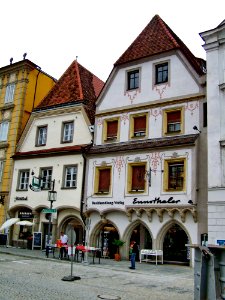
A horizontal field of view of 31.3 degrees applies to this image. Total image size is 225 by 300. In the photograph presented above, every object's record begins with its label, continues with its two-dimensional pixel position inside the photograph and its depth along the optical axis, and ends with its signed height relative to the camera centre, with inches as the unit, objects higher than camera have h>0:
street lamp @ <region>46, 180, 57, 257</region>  1017.5 +115.3
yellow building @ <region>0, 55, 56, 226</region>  1261.1 +449.4
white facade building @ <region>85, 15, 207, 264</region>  891.4 +219.0
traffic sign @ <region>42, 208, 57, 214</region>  977.5 +74.7
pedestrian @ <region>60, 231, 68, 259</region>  910.4 -6.3
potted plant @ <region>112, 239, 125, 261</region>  925.8 +4.8
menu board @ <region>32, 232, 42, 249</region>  1101.7 +7.0
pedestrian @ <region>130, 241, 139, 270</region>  781.9 -11.0
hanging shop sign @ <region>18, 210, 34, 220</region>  1176.1 +75.3
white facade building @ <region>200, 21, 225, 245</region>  797.9 +245.5
